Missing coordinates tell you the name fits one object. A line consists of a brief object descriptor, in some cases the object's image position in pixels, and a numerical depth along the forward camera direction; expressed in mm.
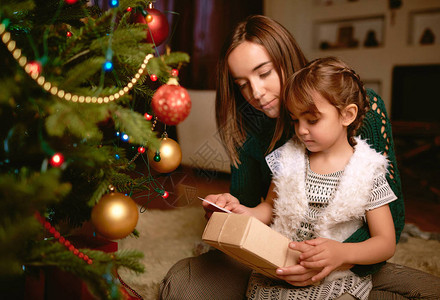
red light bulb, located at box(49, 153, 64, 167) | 594
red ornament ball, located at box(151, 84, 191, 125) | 658
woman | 1039
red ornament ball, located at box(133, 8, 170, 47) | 771
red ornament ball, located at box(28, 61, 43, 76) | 574
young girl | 900
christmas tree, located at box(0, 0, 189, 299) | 541
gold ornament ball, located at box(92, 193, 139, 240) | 656
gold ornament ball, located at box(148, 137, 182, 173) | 843
